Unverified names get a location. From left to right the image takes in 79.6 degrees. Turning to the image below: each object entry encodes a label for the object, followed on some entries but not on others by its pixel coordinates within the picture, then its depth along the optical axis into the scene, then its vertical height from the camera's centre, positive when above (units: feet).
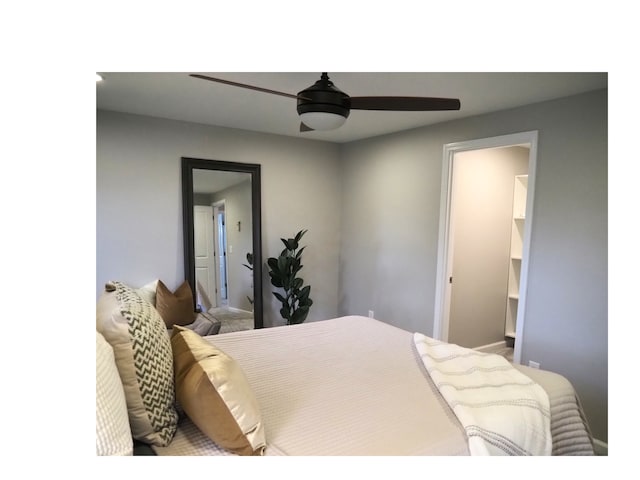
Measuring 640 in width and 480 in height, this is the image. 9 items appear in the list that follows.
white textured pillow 3.05 -1.48
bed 3.99 -2.16
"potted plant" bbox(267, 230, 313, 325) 12.12 -1.56
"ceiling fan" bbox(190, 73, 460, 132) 5.39 +1.93
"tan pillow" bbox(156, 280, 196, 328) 9.80 -1.93
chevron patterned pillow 3.62 -1.32
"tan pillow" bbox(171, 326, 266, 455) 3.73 -1.72
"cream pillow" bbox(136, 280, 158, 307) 10.00 -1.56
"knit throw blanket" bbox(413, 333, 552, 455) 4.24 -2.06
